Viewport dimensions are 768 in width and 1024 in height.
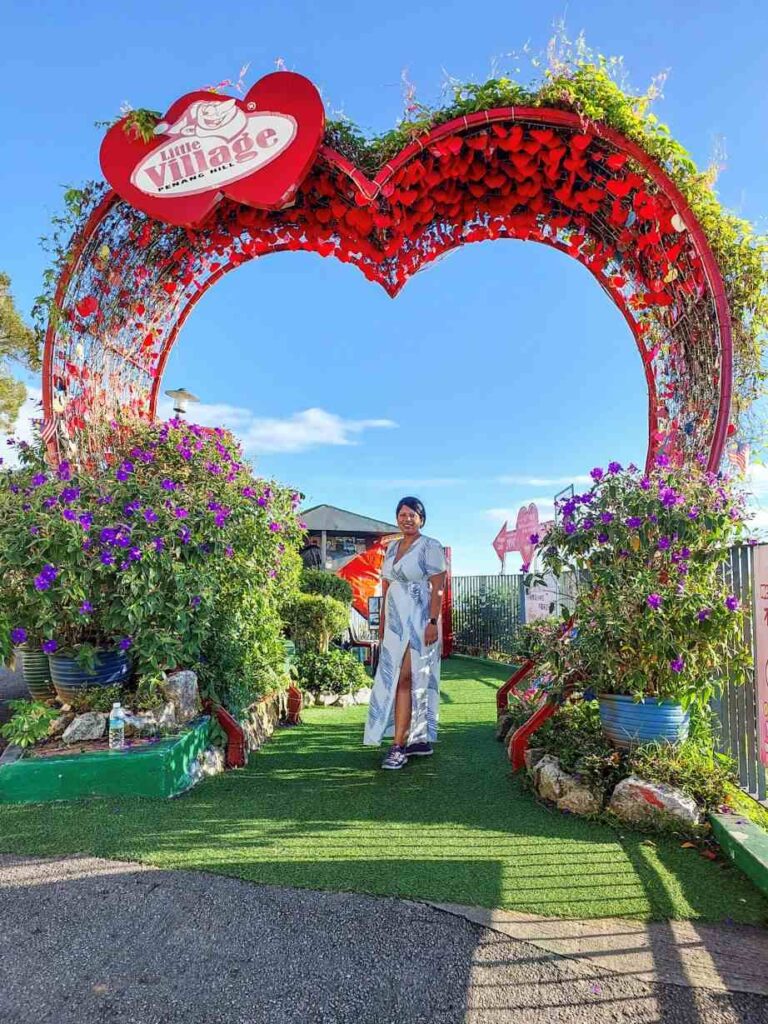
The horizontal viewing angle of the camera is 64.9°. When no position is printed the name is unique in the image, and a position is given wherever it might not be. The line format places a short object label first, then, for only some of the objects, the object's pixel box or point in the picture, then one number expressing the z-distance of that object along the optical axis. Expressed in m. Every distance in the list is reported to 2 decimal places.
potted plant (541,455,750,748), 2.84
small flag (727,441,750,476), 3.37
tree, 12.34
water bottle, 3.02
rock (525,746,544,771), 3.15
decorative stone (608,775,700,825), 2.50
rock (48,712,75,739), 3.15
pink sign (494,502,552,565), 9.53
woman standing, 3.69
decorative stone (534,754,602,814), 2.71
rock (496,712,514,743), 4.13
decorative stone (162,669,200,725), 3.35
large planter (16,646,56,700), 3.99
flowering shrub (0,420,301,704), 3.10
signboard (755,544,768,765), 2.84
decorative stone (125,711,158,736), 3.13
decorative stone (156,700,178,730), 3.19
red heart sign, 3.57
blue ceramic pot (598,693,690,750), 2.85
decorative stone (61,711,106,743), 3.09
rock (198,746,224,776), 3.30
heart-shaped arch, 3.43
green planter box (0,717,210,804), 2.82
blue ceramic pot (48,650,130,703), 3.33
